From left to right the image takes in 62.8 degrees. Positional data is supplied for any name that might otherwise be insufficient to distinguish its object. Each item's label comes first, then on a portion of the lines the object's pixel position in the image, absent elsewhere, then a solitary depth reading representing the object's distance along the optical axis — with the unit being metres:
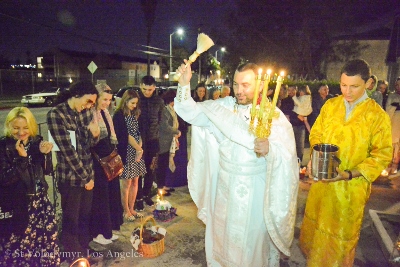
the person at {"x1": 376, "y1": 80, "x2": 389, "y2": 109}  8.58
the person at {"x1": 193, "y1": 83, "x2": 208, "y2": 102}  7.35
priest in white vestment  2.82
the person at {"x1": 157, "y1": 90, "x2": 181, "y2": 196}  5.63
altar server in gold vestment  2.93
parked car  23.41
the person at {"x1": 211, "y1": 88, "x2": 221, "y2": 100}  8.35
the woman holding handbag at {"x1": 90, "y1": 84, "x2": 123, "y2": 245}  3.92
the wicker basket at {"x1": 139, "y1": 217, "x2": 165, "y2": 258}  3.83
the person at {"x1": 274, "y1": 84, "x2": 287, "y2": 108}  7.35
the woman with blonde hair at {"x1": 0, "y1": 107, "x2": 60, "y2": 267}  3.03
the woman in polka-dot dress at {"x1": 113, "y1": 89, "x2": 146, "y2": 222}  4.57
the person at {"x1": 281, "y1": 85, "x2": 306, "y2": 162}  7.37
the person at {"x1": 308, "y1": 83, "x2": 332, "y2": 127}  8.45
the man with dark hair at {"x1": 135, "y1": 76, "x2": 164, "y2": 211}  5.11
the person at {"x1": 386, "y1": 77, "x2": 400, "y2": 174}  6.37
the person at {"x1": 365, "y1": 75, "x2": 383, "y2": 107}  7.75
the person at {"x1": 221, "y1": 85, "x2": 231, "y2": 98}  8.31
